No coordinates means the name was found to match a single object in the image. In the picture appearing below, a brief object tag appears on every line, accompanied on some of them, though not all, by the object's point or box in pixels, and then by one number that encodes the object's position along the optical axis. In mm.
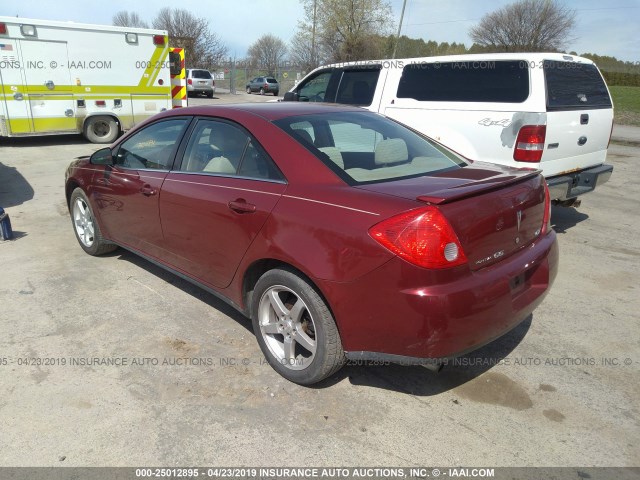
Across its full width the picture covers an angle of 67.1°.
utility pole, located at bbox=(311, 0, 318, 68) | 41375
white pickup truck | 4875
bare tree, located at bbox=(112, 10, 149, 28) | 55812
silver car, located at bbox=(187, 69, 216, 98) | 30016
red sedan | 2307
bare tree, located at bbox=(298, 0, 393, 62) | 40188
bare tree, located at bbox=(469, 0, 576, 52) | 44594
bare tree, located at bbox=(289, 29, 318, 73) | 42378
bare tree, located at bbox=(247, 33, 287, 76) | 57812
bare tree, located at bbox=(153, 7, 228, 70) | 42938
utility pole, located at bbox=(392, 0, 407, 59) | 38844
